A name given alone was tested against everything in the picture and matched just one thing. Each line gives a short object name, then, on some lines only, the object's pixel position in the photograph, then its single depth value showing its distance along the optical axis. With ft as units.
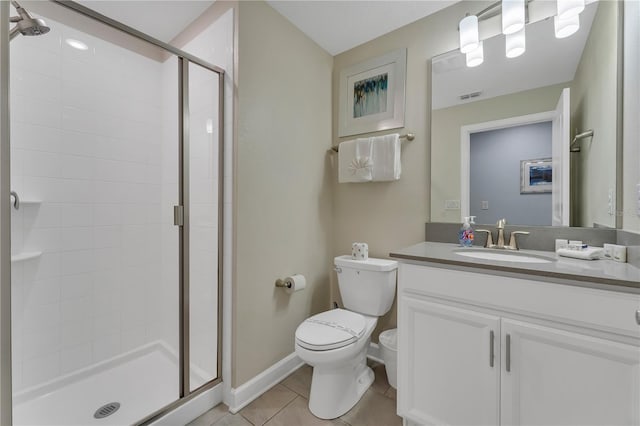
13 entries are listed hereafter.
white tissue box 6.14
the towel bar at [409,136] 5.93
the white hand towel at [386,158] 5.93
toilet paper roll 5.77
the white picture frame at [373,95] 6.18
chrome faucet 4.86
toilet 4.55
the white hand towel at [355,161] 6.22
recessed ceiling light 5.46
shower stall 4.93
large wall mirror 4.15
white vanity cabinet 2.90
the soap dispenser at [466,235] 5.08
